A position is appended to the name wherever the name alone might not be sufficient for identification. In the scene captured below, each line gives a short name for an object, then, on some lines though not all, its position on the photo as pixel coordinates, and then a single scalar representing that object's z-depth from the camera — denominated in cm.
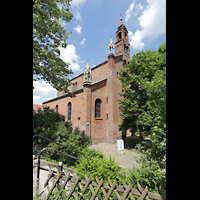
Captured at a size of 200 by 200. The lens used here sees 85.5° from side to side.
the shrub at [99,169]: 358
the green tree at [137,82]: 1130
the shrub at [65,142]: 761
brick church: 1458
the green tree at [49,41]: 527
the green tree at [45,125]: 830
